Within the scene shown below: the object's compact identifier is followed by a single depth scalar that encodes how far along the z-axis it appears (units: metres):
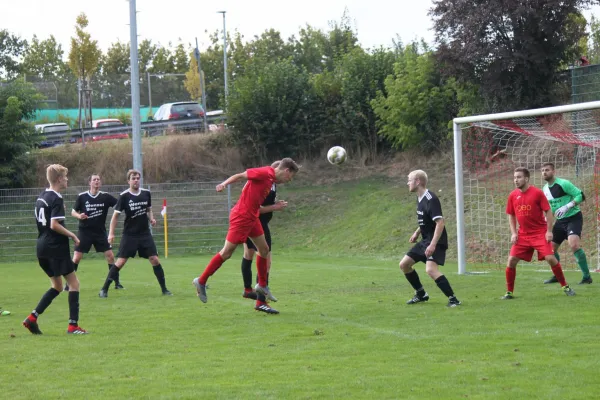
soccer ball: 17.64
